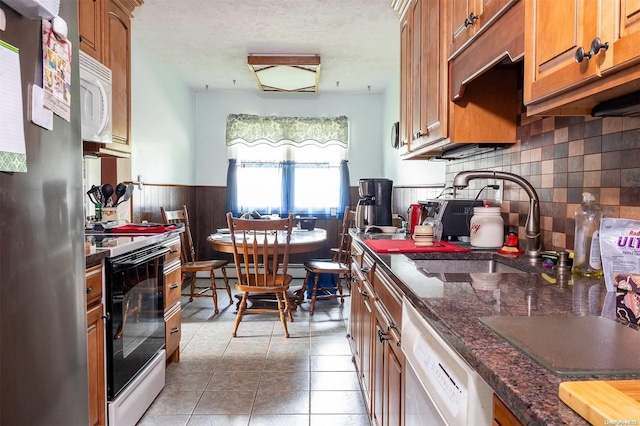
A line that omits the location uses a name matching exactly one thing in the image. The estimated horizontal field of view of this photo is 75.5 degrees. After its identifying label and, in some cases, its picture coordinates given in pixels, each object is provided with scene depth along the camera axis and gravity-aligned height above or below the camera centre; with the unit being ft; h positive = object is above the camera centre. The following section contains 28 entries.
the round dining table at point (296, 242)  11.25 -1.27
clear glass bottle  4.06 -0.43
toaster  6.91 -0.32
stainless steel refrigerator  3.08 -0.62
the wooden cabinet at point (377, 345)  4.41 -1.98
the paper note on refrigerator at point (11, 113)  2.91 +0.60
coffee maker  9.72 -0.15
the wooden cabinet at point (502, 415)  1.82 -1.00
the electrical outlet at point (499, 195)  6.55 +0.03
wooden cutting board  1.43 -0.75
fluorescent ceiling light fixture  13.01 +4.16
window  17.94 +1.11
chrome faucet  5.01 -0.32
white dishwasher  2.18 -1.17
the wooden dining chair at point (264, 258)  10.25 -1.59
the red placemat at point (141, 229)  7.86 -0.64
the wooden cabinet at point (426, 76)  6.13 +1.99
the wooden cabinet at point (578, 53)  2.44 +0.97
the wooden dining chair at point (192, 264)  12.97 -2.21
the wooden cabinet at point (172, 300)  8.10 -2.12
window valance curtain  17.92 +2.87
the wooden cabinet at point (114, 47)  7.32 +2.84
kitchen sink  5.62 -0.94
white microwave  6.83 +1.65
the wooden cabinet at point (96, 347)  5.24 -1.98
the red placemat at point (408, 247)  5.98 -0.77
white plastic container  6.02 -0.45
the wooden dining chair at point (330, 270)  12.68 -2.26
